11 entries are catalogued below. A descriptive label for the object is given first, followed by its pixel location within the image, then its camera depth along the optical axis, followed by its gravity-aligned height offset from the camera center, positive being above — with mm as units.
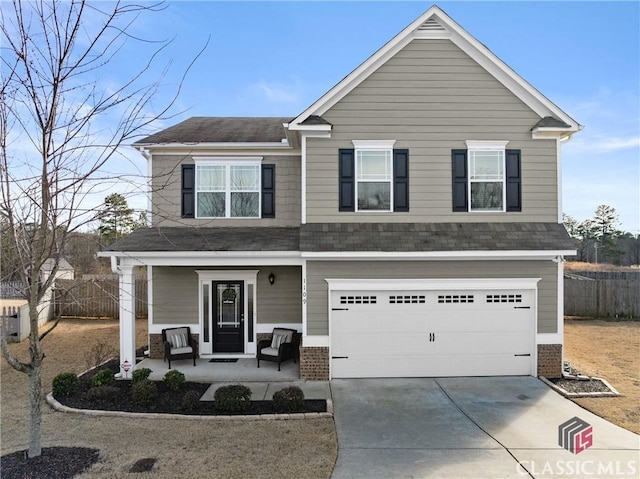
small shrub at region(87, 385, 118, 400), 7797 -2878
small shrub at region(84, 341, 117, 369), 10248 -3057
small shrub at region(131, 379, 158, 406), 7621 -2821
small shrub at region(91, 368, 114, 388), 8203 -2760
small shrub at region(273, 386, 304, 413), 7262 -2828
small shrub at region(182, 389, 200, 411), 7395 -2887
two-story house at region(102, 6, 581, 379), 9344 +338
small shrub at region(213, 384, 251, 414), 7258 -2820
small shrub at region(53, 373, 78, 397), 7973 -2796
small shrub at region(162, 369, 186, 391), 8273 -2801
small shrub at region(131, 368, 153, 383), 8211 -2664
